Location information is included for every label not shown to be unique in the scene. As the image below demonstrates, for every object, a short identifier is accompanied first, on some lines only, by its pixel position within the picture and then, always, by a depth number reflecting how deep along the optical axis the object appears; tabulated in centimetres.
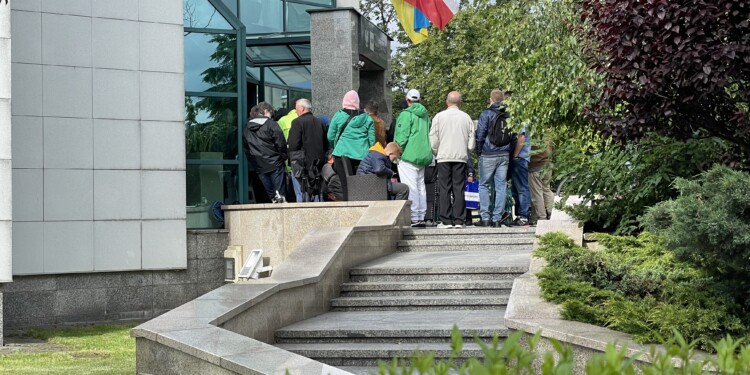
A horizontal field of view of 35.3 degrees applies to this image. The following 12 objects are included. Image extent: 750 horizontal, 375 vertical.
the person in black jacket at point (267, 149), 1753
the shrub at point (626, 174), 1185
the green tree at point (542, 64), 1269
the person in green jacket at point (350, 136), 1669
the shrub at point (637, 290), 793
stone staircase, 1010
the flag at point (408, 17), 2315
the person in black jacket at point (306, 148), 1722
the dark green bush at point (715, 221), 754
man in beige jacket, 1600
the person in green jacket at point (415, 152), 1673
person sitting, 1619
